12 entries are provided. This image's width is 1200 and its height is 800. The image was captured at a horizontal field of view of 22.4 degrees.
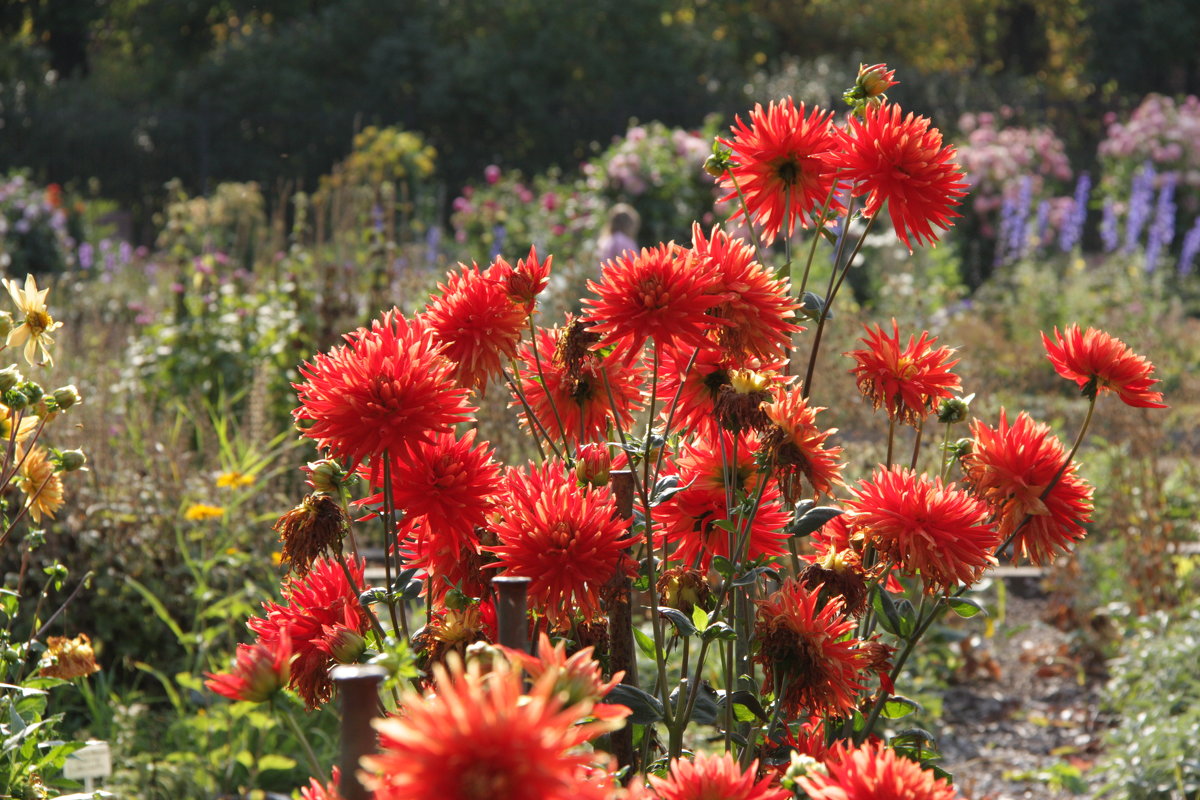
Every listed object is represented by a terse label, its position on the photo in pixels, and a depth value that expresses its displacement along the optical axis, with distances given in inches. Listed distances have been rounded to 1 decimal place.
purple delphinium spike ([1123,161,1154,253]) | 572.6
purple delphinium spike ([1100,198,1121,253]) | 585.4
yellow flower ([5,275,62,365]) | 104.9
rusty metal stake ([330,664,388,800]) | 80.0
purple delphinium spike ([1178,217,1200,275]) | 572.6
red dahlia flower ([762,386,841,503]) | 94.2
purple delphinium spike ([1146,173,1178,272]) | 552.8
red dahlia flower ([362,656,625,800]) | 69.5
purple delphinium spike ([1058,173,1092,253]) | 600.6
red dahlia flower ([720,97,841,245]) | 98.5
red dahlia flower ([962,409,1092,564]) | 97.1
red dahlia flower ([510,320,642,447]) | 97.9
